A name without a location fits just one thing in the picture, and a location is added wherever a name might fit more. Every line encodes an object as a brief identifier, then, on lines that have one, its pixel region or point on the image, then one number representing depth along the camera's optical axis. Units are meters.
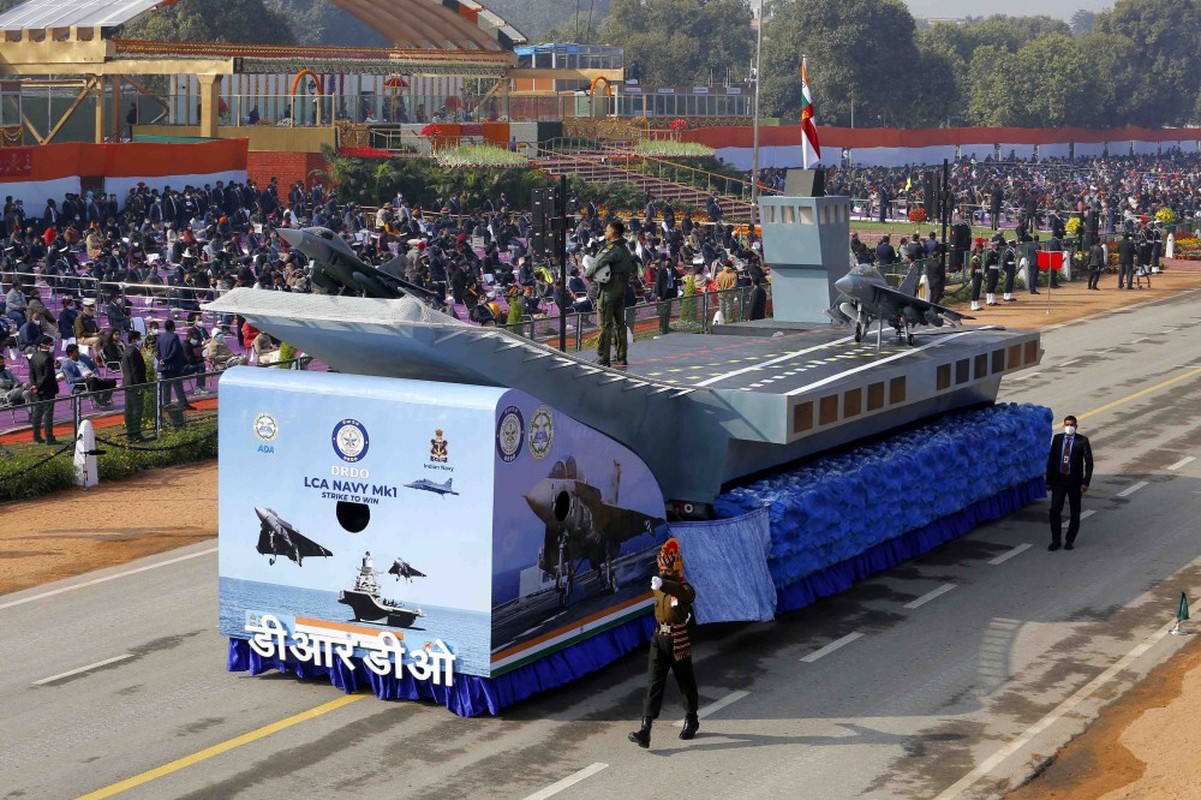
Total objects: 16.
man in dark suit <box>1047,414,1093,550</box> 22.47
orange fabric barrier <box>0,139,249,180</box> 51.25
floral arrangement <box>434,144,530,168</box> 69.62
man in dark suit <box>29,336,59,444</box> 27.80
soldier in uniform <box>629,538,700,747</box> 15.36
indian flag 25.23
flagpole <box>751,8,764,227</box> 58.58
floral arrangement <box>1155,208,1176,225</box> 72.62
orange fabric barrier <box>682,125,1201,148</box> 93.62
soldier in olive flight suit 20.05
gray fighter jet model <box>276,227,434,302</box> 17.03
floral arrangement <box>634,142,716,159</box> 78.06
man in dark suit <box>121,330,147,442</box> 27.98
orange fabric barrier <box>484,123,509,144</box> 76.75
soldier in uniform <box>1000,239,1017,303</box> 51.75
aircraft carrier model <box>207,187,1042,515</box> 16.44
